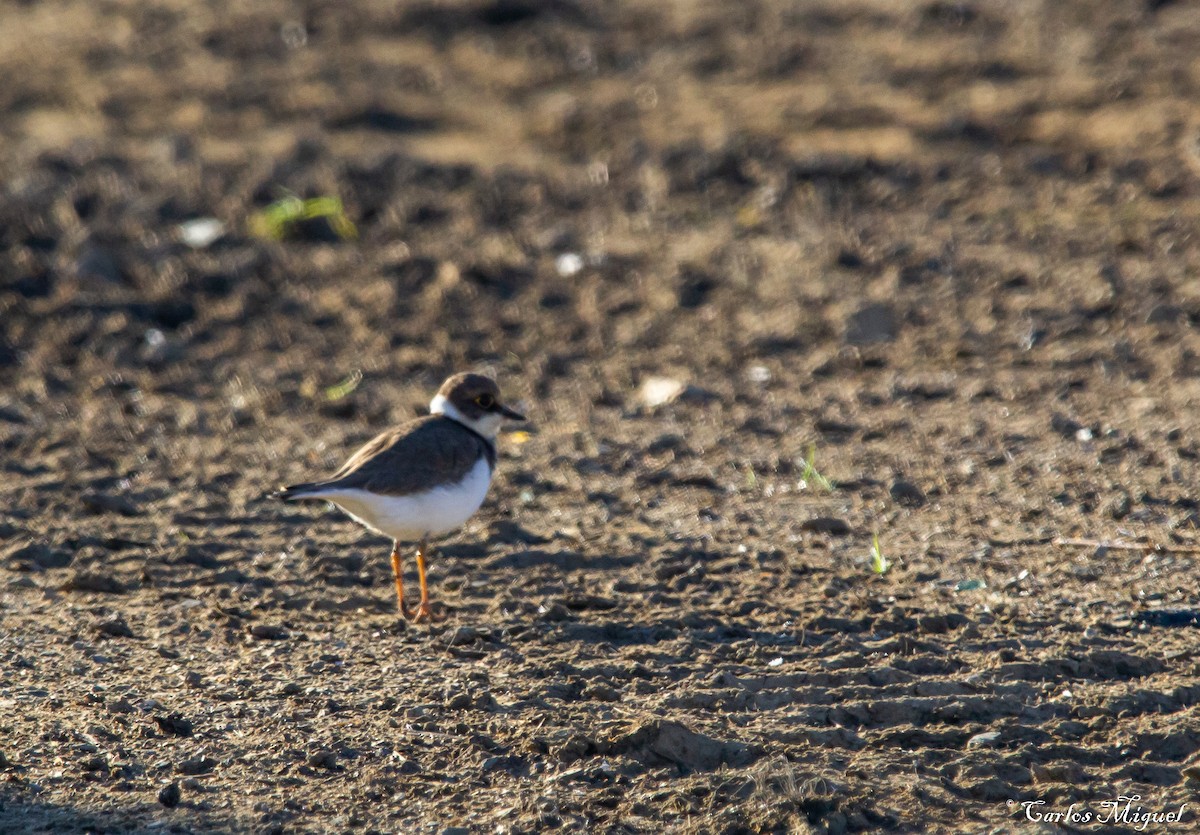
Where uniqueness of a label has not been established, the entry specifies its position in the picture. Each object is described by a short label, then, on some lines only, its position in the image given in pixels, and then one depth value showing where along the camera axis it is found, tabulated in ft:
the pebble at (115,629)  36.27
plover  36.91
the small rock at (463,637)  36.19
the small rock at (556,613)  37.24
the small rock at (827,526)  42.22
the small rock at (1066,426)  48.05
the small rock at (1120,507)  42.52
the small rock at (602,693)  33.17
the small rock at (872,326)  55.26
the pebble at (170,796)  29.40
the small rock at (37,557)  40.04
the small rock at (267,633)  36.37
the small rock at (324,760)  30.86
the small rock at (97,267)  58.95
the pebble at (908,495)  44.15
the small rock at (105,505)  43.21
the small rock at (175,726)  31.91
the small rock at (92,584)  38.58
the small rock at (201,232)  62.13
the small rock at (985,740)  31.50
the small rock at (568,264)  60.64
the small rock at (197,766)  30.63
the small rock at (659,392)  51.54
